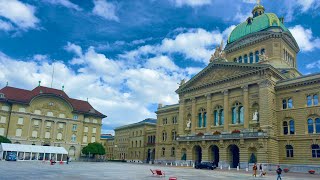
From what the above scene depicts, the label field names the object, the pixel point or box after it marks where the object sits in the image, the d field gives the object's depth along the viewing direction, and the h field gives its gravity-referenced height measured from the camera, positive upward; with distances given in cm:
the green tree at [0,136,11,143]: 5057 -268
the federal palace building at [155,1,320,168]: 3932 +517
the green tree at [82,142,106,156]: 6070 -483
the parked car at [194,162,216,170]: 3951 -534
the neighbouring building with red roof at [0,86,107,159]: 5644 +256
